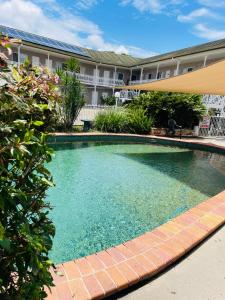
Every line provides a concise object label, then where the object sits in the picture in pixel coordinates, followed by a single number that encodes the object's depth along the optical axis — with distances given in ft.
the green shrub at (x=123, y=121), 50.62
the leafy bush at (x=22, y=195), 4.33
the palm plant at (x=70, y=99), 44.47
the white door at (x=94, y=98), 108.14
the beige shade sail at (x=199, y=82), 23.47
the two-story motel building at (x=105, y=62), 84.60
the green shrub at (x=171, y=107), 55.93
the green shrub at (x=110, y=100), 107.53
